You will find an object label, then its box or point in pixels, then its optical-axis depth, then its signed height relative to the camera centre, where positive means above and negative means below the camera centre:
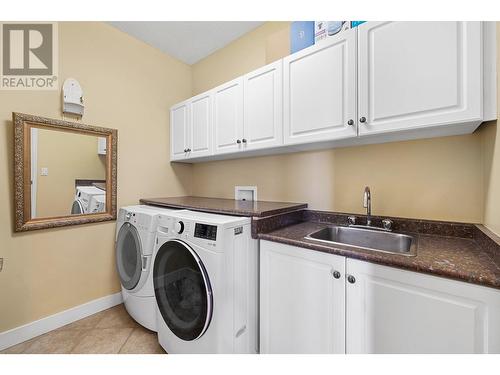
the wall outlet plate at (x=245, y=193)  2.13 -0.07
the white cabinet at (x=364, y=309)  0.76 -0.52
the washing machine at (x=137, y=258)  1.57 -0.58
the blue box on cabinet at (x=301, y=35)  1.45 +1.06
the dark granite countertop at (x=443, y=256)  0.76 -0.30
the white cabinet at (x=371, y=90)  0.93 +0.54
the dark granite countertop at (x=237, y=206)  1.37 -0.15
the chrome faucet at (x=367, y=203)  1.36 -0.11
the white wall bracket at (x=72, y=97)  1.74 +0.74
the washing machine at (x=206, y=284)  1.14 -0.57
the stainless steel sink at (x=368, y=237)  1.28 -0.33
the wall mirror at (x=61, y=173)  1.56 +0.11
